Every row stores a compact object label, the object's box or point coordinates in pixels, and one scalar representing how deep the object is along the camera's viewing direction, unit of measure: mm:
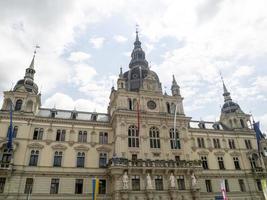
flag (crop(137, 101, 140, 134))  44838
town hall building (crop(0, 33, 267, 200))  40594
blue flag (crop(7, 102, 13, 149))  40031
